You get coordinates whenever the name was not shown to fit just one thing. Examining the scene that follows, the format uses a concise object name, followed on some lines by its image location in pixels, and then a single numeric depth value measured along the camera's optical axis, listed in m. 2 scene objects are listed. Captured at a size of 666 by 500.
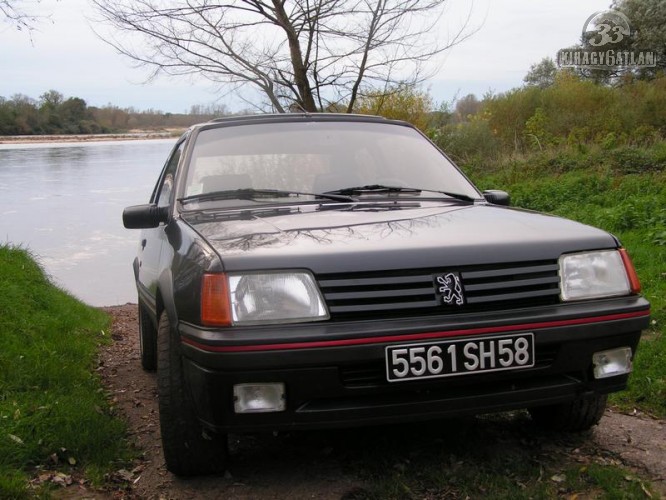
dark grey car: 2.38
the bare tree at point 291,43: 10.52
